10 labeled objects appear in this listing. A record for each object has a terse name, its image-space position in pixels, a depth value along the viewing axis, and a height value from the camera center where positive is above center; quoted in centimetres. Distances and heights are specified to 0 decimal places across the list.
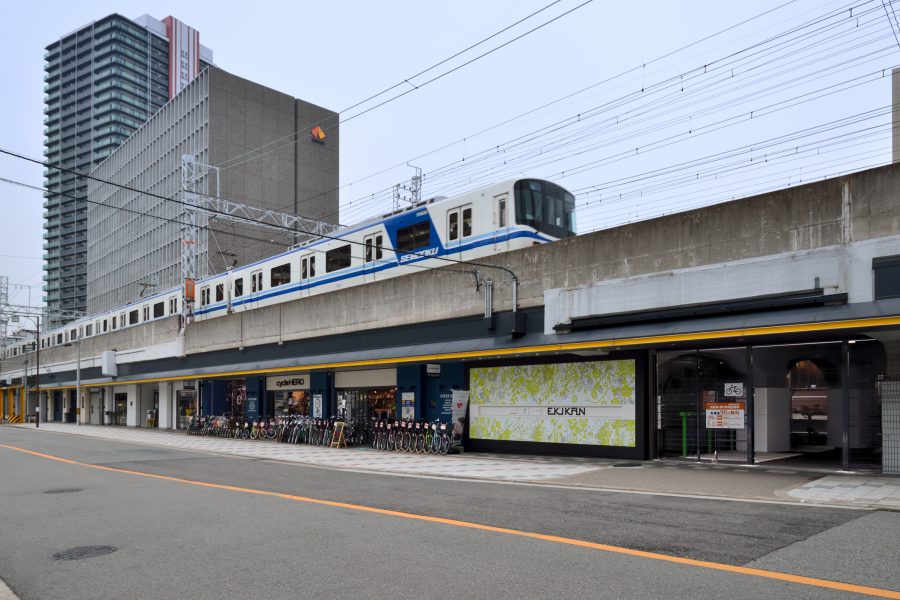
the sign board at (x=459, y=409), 2042 -210
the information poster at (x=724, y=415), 1481 -169
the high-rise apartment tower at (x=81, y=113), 14762 +5265
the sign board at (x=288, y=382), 2844 -181
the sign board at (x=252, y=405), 3120 -299
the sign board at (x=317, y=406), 2708 -263
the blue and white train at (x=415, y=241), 1916 +329
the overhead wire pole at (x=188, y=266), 3423 +418
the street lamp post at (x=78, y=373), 4647 -214
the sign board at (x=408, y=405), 2244 -216
